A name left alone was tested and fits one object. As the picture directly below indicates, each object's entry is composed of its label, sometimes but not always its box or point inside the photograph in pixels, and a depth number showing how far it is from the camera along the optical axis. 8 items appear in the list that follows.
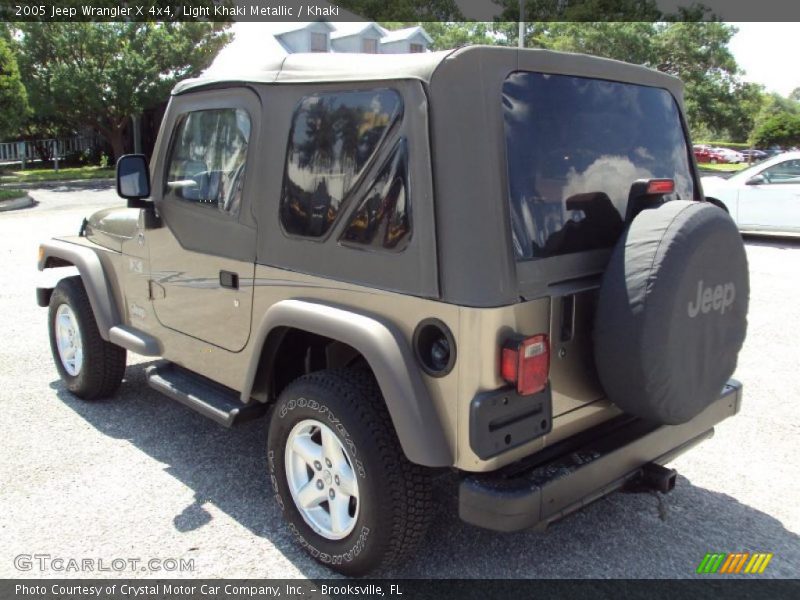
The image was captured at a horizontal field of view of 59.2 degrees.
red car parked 41.48
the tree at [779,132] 35.41
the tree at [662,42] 30.33
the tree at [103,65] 23.83
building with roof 25.09
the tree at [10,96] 17.05
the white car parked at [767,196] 11.06
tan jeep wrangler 2.39
